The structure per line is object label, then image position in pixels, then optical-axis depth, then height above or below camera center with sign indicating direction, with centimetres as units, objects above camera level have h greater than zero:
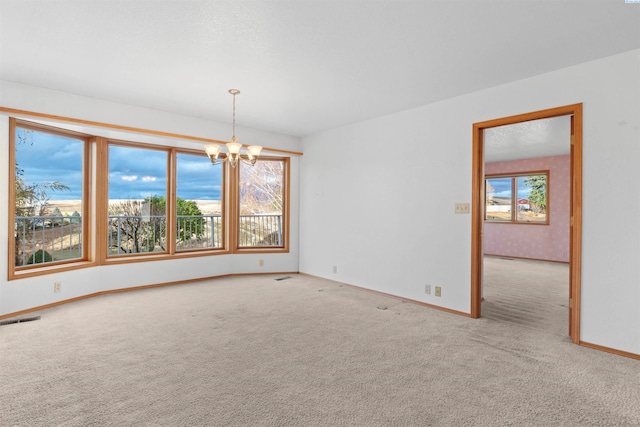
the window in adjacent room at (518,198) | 805 +37
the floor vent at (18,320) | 326 -117
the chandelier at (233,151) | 356 +68
